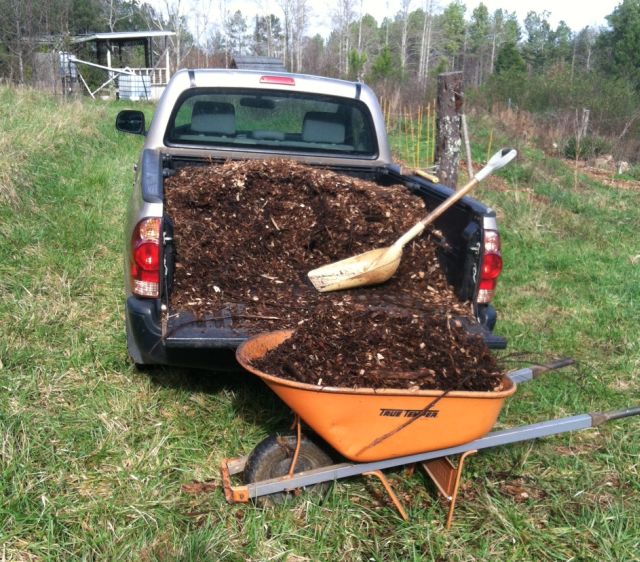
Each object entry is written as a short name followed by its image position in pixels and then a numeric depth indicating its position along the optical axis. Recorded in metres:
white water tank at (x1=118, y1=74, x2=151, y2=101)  31.61
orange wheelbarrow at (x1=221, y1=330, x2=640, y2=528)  2.71
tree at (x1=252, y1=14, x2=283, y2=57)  63.63
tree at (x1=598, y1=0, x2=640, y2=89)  33.16
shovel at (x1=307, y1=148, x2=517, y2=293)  3.87
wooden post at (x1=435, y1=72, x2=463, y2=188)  7.62
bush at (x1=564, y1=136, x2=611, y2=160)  17.92
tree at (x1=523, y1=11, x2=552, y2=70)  65.31
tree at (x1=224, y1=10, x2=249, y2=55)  63.75
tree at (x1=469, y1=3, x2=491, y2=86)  75.12
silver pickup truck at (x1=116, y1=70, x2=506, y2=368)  3.42
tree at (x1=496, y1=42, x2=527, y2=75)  41.50
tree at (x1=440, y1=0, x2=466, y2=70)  69.19
